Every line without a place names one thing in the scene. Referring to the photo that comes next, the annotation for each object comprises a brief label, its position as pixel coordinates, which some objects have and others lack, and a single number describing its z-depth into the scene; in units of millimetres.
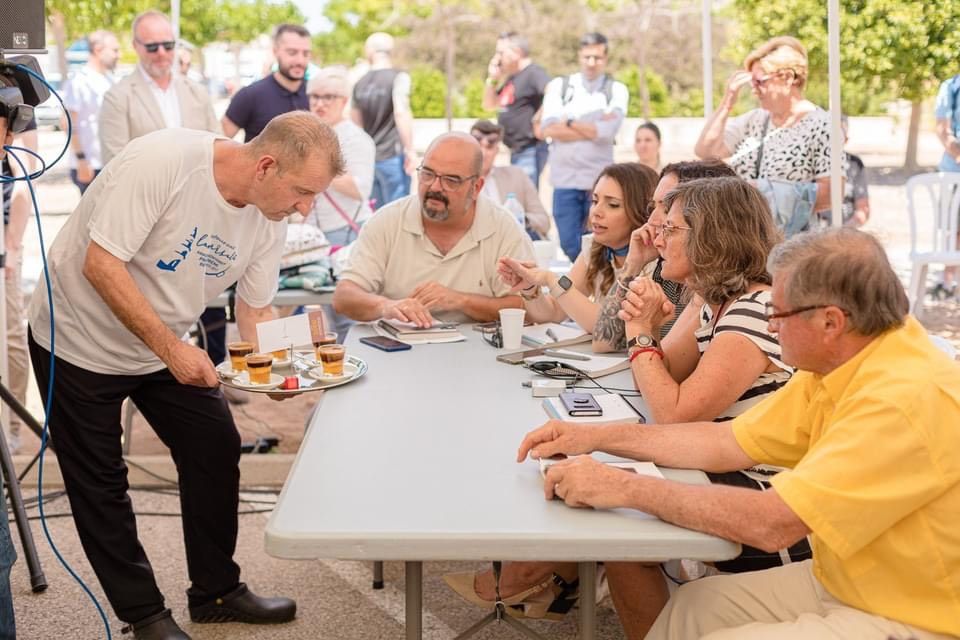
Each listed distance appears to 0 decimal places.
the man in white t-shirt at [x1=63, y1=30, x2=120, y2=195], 7664
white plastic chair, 6484
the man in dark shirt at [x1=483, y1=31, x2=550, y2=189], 7336
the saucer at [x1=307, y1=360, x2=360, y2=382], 2741
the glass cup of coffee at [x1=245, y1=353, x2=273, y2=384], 2699
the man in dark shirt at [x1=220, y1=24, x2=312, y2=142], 5755
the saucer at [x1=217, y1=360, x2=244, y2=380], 2807
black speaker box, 2625
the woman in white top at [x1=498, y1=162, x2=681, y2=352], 3251
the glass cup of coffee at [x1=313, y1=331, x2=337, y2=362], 3012
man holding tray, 2676
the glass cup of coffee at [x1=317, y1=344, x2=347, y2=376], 2754
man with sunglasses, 5379
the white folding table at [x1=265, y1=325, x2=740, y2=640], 1753
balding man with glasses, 3680
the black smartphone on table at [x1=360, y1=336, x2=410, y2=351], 3168
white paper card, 2760
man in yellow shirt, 1688
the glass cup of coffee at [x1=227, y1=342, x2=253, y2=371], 2824
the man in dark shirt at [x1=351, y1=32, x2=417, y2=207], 7105
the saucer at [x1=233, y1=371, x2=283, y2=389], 2699
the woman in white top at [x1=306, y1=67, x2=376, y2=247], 5410
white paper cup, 3174
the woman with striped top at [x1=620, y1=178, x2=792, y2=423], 2336
